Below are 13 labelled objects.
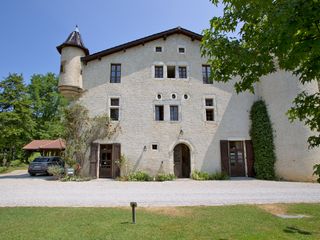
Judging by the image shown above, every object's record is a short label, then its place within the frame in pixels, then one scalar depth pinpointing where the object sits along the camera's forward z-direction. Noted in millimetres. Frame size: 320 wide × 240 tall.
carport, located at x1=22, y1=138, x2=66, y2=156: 25859
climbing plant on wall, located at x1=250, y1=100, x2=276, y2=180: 14534
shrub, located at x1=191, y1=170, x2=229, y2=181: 14668
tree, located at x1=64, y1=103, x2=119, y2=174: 14906
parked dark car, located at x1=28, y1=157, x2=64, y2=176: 17703
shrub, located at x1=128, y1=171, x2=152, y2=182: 14312
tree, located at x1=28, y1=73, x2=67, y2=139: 36781
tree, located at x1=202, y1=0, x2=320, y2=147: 2471
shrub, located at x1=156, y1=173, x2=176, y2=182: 14380
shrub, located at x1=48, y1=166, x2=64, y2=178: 14672
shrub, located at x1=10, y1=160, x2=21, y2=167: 28338
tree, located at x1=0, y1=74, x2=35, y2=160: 23831
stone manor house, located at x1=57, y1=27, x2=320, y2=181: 15164
